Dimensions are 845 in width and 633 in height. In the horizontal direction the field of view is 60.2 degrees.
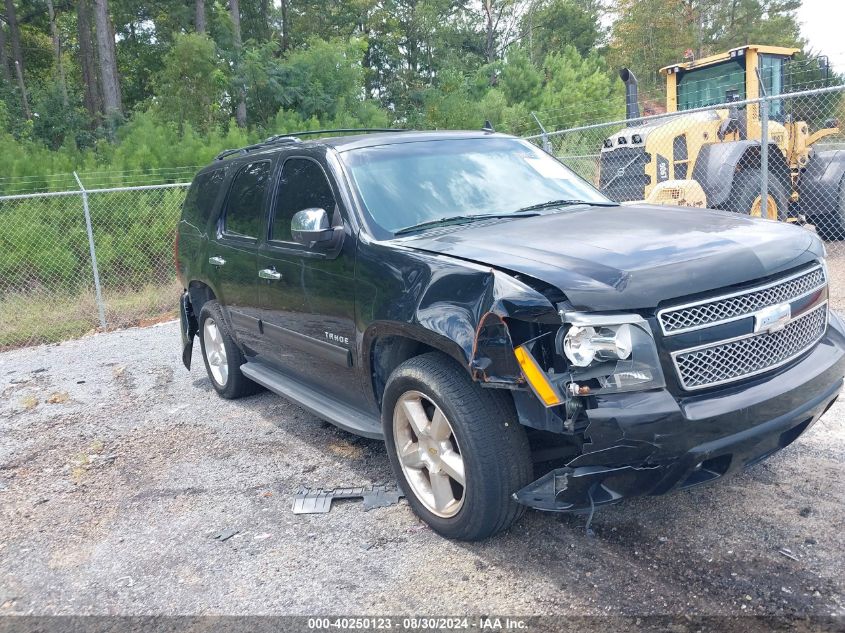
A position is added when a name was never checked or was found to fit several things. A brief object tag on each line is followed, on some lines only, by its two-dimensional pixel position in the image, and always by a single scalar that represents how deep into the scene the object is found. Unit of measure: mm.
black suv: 2732
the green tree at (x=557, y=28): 40812
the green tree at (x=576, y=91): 26106
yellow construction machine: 10141
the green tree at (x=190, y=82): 17797
